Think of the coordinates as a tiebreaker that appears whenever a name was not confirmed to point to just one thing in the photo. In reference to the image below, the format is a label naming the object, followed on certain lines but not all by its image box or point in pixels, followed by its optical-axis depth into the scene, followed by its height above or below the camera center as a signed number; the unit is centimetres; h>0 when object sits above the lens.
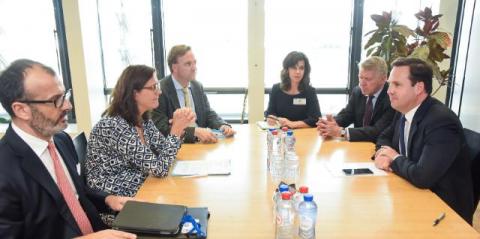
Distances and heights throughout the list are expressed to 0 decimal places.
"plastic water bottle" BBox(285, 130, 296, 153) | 221 -69
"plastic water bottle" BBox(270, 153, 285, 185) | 182 -71
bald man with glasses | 126 -50
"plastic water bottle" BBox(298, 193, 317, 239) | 121 -63
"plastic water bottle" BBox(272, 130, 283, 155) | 217 -69
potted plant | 355 -7
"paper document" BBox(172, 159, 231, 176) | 192 -76
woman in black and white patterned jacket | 183 -57
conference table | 132 -75
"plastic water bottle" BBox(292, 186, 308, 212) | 127 -63
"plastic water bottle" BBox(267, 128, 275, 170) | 202 -69
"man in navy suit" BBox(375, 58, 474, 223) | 171 -57
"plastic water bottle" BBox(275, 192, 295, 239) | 123 -65
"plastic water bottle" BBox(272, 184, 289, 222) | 126 -59
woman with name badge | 332 -58
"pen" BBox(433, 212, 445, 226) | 135 -73
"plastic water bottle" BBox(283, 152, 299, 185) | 181 -71
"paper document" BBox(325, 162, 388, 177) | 189 -76
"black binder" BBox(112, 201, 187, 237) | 125 -69
